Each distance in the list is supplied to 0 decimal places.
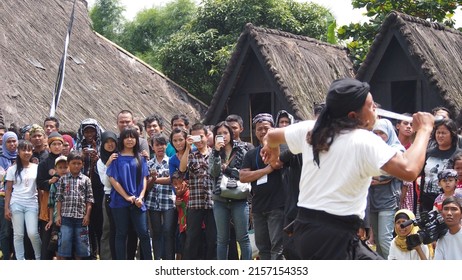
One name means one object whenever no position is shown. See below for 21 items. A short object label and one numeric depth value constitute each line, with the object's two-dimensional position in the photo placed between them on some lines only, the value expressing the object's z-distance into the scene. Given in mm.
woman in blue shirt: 10391
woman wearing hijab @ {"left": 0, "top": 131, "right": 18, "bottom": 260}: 11742
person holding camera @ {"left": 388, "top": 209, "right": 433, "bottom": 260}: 8961
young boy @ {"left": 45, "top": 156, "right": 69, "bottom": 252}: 11047
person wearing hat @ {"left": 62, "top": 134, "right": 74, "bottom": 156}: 11688
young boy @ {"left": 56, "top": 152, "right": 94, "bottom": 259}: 10742
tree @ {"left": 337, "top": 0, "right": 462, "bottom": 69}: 23641
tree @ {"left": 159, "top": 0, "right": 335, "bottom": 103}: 30641
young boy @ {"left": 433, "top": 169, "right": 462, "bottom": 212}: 9188
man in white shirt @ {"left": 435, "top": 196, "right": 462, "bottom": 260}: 8836
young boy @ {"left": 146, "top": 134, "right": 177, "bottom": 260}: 10820
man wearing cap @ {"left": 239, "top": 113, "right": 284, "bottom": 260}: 9367
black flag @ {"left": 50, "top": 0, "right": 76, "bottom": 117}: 16623
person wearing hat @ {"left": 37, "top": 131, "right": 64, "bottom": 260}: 11227
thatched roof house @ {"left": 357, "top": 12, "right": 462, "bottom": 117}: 16953
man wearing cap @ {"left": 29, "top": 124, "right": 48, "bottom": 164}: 11680
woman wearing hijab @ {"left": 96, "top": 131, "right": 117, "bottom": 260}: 10672
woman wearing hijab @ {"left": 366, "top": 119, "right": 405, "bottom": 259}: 9406
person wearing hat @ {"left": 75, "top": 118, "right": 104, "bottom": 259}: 11156
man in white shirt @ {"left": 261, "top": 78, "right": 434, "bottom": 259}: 5172
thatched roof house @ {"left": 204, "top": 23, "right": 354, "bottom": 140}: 20000
